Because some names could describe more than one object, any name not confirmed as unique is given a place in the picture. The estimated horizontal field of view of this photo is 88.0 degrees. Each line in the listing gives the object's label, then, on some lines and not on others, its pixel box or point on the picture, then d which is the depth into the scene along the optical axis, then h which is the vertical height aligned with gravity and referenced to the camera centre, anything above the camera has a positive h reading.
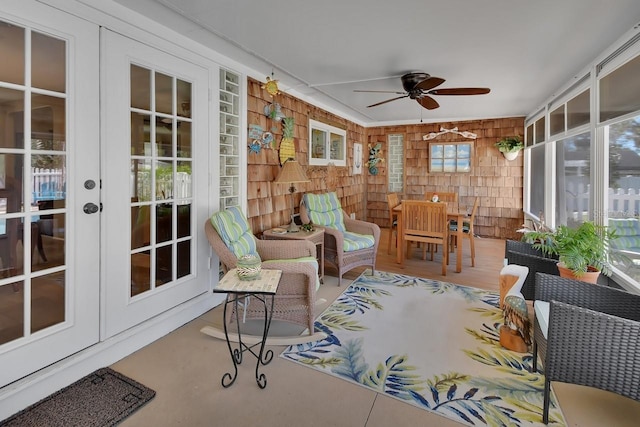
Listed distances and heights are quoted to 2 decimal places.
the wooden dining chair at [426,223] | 4.28 -0.20
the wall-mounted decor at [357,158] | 7.03 +1.08
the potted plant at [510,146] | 6.26 +1.20
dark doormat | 1.76 -1.12
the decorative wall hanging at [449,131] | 6.72 +1.56
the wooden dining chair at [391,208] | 5.38 +0.00
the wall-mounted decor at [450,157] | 6.84 +1.09
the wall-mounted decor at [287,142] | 4.35 +0.88
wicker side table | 3.70 -0.32
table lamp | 3.92 +0.39
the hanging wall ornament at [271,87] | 3.48 +1.28
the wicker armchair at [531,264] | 2.79 -0.47
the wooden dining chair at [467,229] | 4.75 -0.29
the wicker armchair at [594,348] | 1.55 -0.68
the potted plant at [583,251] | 2.48 -0.31
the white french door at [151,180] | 2.32 +0.22
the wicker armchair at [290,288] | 2.58 -0.64
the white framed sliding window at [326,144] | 5.24 +1.12
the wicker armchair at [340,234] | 3.94 -0.33
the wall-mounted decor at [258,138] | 3.73 +0.81
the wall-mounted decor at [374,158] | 7.52 +1.15
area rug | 1.90 -1.07
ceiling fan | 3.43 +1.33
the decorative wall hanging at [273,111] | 3.98 +1.18
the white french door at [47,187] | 1.83 +0.12
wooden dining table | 4.43 -0.33
